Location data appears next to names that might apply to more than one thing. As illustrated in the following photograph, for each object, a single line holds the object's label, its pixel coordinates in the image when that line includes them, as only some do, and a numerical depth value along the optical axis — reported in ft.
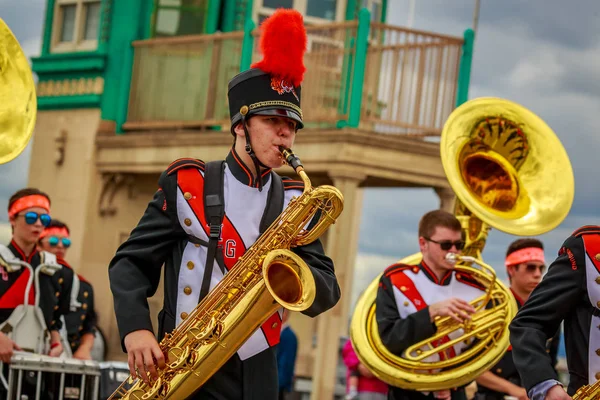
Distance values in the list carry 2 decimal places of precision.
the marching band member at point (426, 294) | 35.05
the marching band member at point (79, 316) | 44.33
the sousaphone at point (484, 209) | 35.28
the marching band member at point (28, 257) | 37.71
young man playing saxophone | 22.68
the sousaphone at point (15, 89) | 32.83
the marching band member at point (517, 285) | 40.90
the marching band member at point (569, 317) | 23.83
